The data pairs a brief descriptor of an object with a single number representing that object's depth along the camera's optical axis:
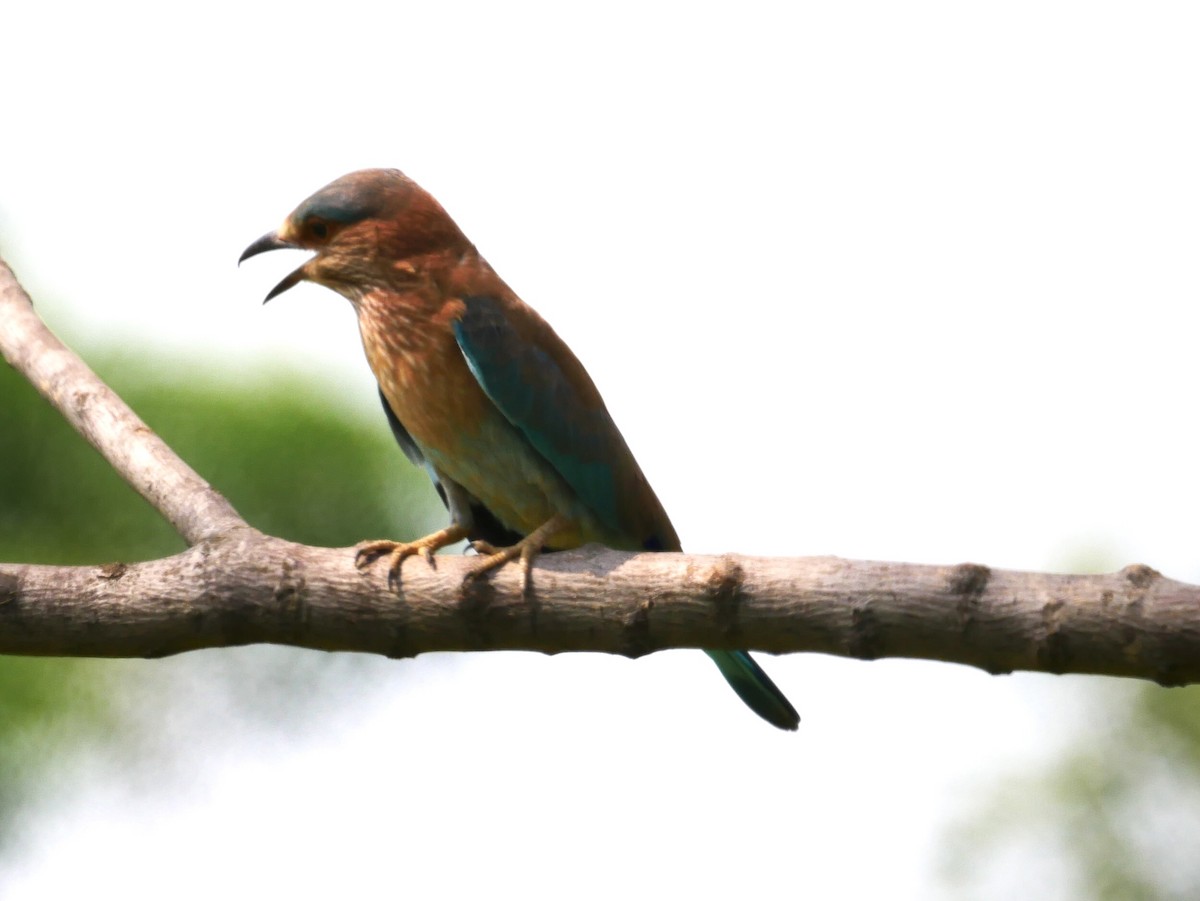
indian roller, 7.61
